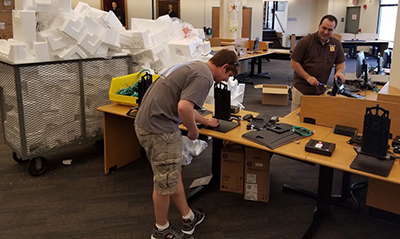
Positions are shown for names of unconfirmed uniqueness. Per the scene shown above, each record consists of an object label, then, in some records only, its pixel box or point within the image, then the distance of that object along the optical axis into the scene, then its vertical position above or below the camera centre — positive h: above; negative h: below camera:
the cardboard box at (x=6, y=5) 6.88 +0.70
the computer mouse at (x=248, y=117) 2.80 -0.58
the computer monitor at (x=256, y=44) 8.91 +0.00
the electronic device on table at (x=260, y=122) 2.59 -0.58
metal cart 3.17 -0.59
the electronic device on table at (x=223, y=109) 2.60 -0.50
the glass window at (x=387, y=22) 13.61 +0.90
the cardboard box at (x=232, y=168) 2.91 -1.03
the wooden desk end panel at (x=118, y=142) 3.36 -0.98
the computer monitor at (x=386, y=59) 5.55 -0.21
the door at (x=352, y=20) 14.82 +1.07
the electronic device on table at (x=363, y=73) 3.91 -0.33
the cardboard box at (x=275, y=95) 6.17 -0.90
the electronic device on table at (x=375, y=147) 1.86 -0.56
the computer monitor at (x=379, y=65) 4.90 -0.27
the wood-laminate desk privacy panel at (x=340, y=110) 2.37 -0.47
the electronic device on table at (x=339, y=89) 3.20 -0.40
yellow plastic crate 3.24 -0.44
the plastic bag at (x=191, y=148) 3.71 -1.14
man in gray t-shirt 1.99 -0.42
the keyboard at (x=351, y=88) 3.74 -0.46
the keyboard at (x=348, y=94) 3.21 -0.45
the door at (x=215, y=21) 12.45 +0.79
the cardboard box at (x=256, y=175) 2.81 -1.04
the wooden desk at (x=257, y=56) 7.91 -0.29
